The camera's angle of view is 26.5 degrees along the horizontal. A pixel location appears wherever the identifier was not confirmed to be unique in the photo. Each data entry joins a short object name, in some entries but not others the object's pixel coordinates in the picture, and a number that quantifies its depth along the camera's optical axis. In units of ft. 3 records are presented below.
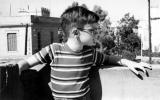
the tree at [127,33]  95.45
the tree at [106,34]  90.63
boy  8.24
